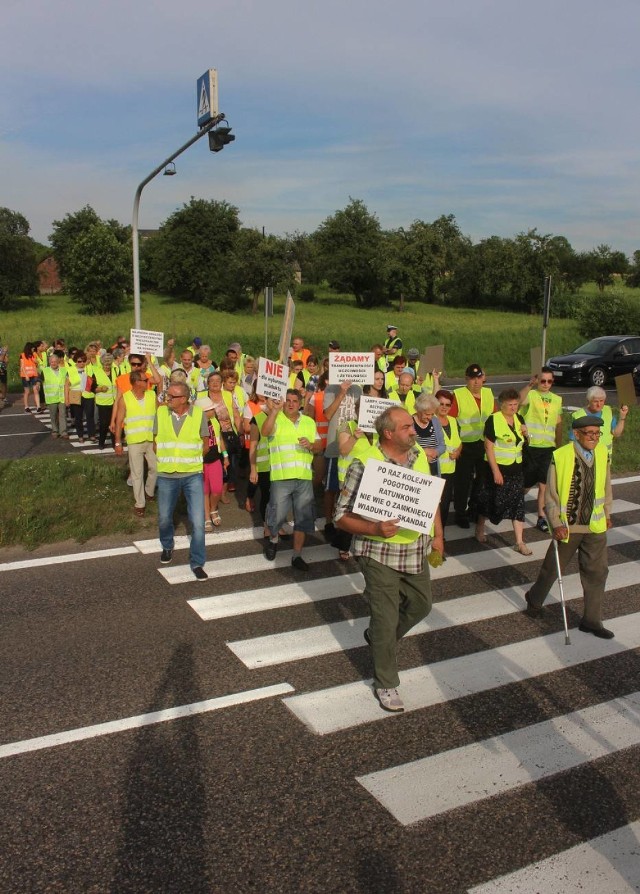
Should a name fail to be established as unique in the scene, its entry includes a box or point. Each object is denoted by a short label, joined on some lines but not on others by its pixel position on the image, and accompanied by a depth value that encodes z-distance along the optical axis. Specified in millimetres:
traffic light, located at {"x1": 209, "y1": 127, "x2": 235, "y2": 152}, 14156
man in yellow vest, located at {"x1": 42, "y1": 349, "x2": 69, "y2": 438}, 16000
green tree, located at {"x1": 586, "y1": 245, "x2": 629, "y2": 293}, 81688
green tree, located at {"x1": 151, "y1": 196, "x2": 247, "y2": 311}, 73688
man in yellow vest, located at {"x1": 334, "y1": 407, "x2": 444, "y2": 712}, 5059
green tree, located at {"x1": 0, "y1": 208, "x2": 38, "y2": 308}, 65688
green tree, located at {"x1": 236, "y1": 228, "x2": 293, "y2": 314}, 56469
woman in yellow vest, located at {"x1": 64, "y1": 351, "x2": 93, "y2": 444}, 15375
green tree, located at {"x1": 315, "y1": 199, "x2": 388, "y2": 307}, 74188
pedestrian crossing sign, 13771
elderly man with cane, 6383
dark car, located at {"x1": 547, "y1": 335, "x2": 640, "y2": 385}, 26984
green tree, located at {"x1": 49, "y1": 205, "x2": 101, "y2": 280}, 82500
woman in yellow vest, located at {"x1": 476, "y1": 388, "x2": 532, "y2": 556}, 8562
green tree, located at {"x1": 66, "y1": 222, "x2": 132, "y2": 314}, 62250
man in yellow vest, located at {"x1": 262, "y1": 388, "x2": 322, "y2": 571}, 7906
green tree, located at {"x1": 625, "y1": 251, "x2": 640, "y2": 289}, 86562
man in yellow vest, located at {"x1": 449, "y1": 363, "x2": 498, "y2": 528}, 9398
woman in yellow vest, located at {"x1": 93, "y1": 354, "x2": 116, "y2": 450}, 14375
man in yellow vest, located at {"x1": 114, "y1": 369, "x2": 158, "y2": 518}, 9719
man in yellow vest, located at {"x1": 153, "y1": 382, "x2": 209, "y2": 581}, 7617
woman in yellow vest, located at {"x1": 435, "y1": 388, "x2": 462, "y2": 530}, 8500
